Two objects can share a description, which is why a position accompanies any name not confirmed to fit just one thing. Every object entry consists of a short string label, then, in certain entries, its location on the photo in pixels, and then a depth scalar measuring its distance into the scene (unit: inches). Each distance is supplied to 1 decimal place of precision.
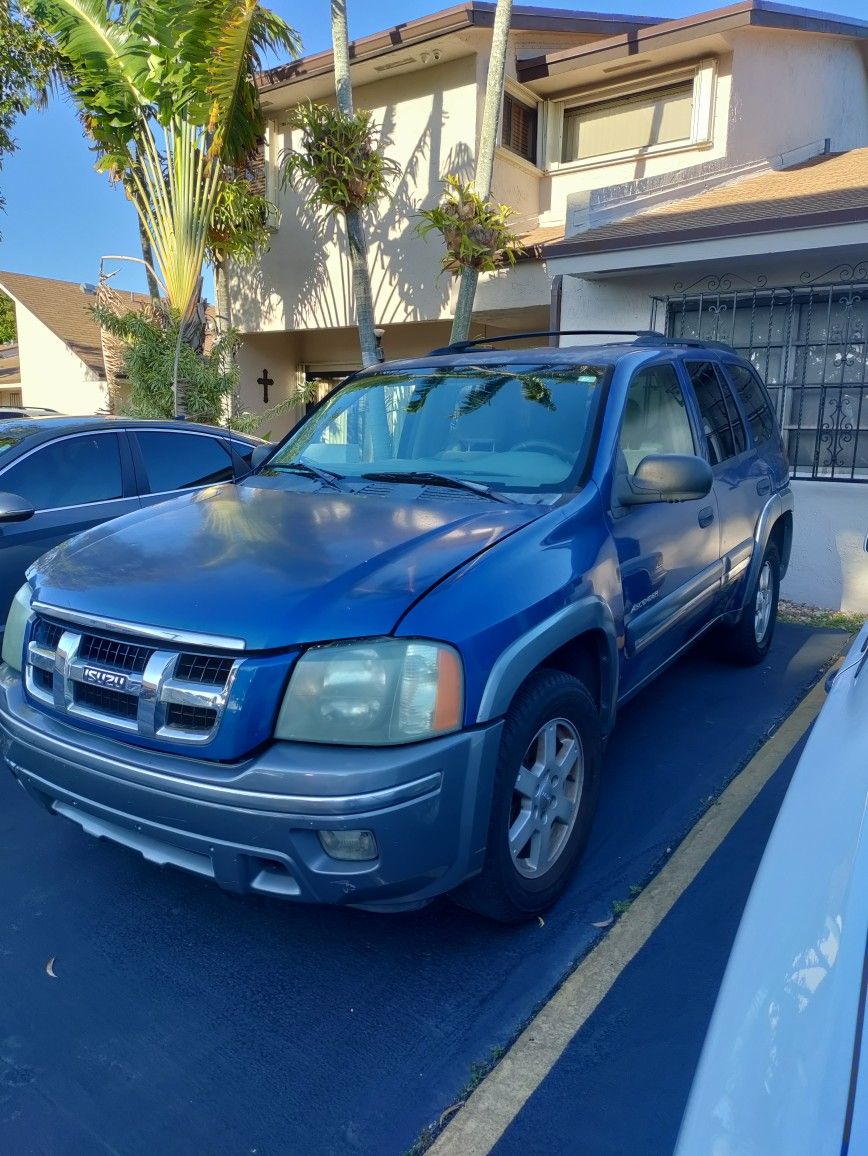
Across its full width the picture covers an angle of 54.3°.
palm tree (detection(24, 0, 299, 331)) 375.6
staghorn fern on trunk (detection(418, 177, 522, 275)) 356.8
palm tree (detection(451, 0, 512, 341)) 349.7
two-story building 276.2
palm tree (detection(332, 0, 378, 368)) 373.7
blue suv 86.6
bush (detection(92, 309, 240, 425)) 392.8
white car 42.1
